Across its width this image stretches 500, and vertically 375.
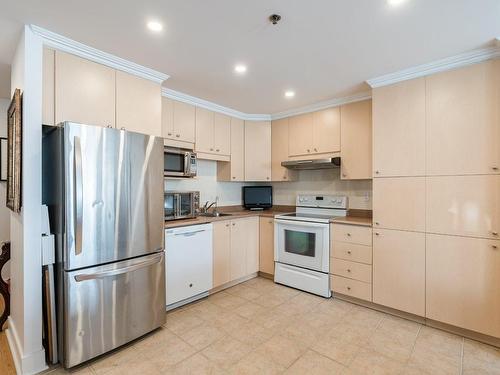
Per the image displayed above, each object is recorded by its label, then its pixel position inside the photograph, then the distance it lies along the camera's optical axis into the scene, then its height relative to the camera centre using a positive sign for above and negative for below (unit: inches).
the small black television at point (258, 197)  166.7 -5.6
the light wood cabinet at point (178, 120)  117.4 +32.1
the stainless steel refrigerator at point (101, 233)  70.9 -13.2
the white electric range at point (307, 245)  121.1 -28.2
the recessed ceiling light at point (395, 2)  62.1 +44.8
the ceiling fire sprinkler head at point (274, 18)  67.6 +44.9
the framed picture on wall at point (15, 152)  71.9 +10.5
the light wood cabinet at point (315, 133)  131.7 +29.9
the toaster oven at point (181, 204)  115.0 -7.4
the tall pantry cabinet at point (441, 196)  83.9 -2.7
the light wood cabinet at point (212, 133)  133.1 +30.0
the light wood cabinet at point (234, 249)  125.1 -31.4
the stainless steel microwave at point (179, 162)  114.4 +11.9
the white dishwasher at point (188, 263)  104.8 -32.0
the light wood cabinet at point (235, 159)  150.5 +17.1
